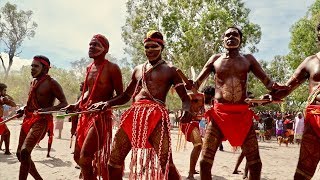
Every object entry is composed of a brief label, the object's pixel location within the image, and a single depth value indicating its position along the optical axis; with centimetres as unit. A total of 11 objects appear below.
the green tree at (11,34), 4366
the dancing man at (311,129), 413
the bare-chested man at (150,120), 436
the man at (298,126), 1693
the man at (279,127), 2069
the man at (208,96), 816
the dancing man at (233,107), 451
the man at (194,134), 711
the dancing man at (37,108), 545
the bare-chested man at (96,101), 494
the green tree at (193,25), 2475
